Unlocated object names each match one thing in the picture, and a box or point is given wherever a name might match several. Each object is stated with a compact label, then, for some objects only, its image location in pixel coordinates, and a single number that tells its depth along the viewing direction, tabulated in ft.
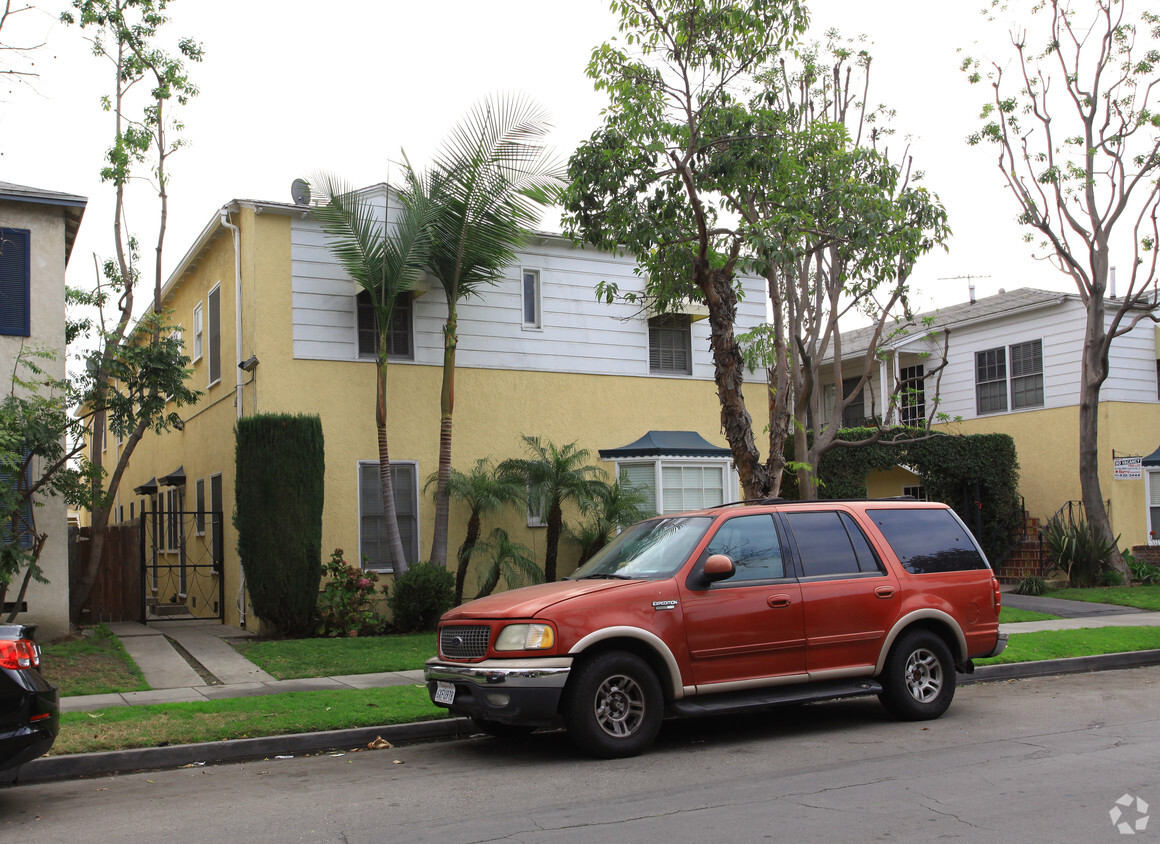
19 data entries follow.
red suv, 23.89
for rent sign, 69.36
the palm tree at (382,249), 48.96
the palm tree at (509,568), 51.02
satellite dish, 53.26
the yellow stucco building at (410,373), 52.11
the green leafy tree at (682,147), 39.86
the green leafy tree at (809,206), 40.19
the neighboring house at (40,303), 43.73
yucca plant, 68.08
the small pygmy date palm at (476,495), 52.54
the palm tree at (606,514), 54.60
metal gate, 58.18
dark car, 20.04
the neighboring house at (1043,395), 75.92
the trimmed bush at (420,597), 48.73
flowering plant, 48.01
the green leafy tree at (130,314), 46.37
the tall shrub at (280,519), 46.91
